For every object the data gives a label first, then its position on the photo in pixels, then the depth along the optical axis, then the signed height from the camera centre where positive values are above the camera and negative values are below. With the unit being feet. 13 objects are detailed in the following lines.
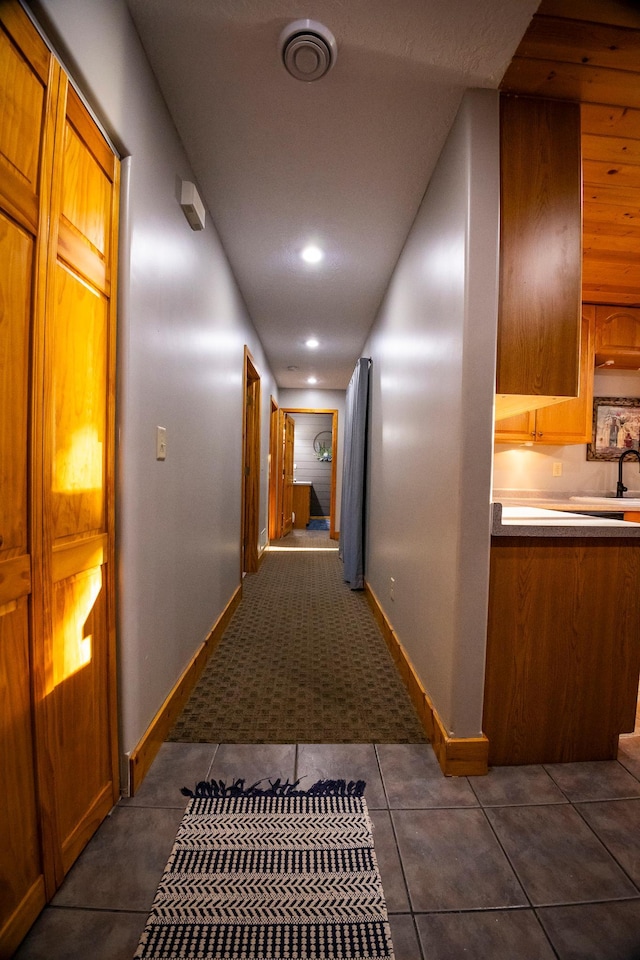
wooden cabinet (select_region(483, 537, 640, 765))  4.77 -2.09
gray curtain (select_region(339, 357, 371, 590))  11.87 -0.24
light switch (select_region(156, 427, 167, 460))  4.92 +0.34
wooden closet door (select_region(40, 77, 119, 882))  3.17 -0.13
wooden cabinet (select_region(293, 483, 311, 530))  25.62 -1.96
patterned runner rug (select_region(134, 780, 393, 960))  2.95 -3.47
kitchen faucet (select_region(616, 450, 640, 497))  10.58 -0.24
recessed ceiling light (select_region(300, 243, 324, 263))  8.16 +4.57
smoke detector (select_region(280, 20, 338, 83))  3.91 +4.31
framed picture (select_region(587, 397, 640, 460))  10.87 +1.36
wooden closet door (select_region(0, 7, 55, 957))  2.68 +0.27
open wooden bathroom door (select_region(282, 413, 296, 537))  22.59 -0.15
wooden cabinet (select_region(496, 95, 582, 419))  4.65 +2.68
